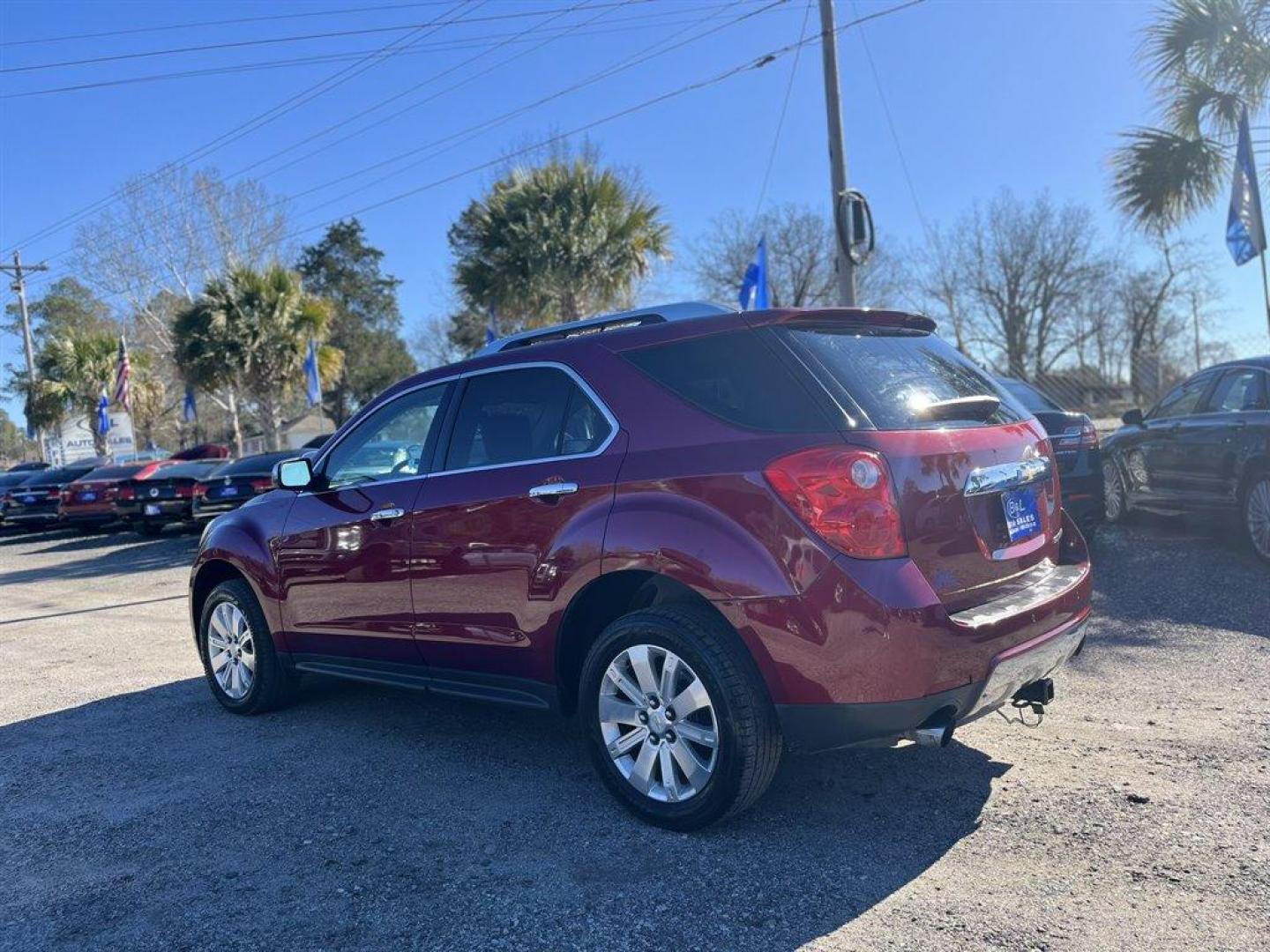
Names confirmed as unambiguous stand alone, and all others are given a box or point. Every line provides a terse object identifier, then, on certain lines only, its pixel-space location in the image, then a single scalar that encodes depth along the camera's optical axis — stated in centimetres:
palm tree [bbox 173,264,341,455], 2014
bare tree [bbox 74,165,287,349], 3534
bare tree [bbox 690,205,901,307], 3125
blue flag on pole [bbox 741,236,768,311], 1530
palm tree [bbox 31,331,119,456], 3444
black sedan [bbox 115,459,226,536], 1714
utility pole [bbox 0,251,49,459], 3884
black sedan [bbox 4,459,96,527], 2164
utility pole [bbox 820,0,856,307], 1173
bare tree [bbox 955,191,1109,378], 3625
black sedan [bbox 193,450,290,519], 1506
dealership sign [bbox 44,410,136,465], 3784
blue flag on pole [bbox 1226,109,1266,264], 1255
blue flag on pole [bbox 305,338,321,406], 2145
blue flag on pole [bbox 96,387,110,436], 3131
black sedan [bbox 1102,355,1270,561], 777
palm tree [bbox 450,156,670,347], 1795
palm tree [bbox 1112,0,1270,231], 1358
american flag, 2820
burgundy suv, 325
